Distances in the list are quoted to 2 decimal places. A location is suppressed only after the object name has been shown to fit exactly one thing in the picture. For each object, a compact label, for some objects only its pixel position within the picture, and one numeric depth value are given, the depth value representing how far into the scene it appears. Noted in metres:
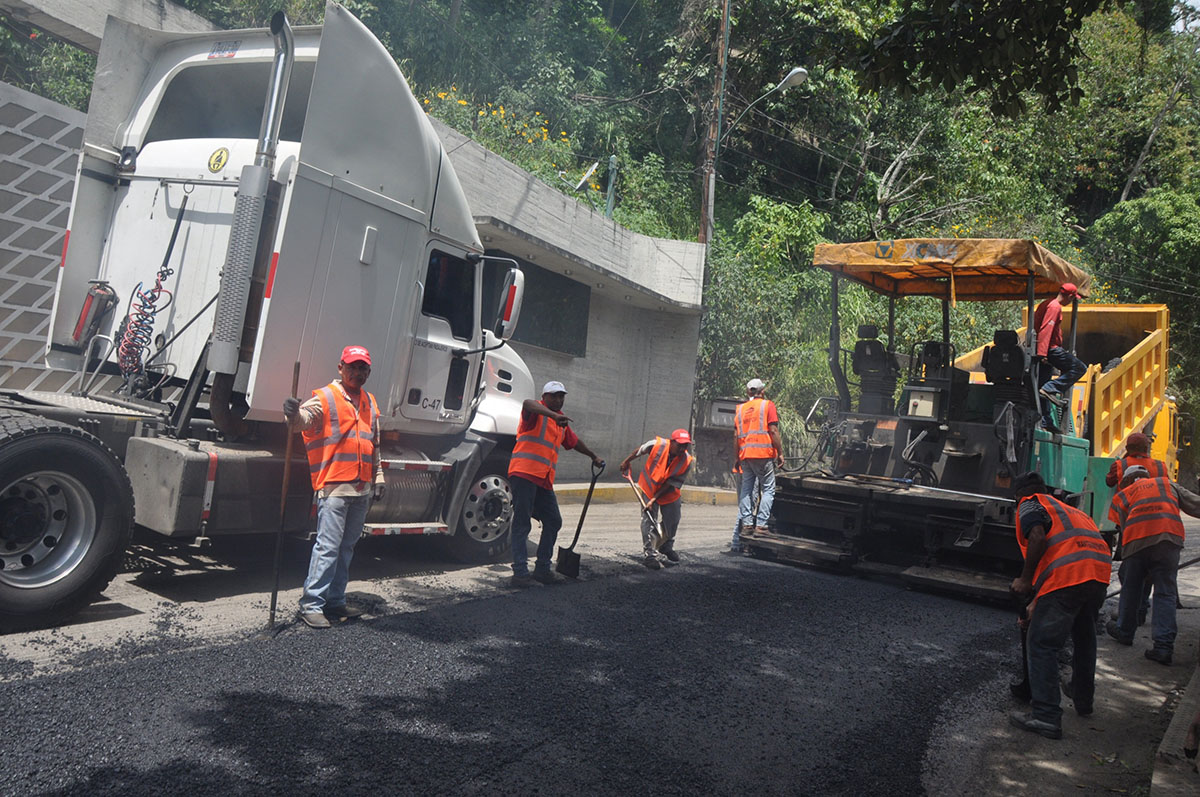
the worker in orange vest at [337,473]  5.25
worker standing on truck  8.20
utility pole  15.59
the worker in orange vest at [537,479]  6.87
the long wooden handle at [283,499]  5.07
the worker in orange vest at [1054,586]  4.71
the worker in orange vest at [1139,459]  6.84
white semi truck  4.79
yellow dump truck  9.21
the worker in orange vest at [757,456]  9.30
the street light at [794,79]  13.57
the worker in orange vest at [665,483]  8.21
